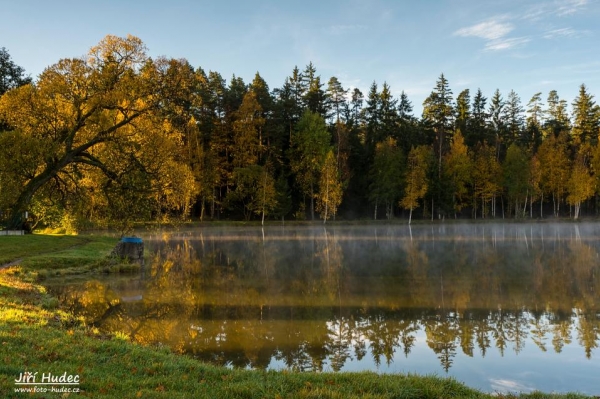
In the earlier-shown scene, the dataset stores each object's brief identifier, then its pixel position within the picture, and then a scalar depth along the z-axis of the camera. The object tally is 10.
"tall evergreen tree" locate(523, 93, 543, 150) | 85.31
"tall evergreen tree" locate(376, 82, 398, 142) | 80.81
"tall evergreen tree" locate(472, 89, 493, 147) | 84.19
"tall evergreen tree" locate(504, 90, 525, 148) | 87.25
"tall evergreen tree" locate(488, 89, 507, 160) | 87.44
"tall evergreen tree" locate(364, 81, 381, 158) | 80.22
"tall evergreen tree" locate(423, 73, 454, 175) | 85.62
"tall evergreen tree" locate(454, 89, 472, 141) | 87.06
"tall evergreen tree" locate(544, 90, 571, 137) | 87.50
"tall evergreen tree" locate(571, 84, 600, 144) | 84.06
